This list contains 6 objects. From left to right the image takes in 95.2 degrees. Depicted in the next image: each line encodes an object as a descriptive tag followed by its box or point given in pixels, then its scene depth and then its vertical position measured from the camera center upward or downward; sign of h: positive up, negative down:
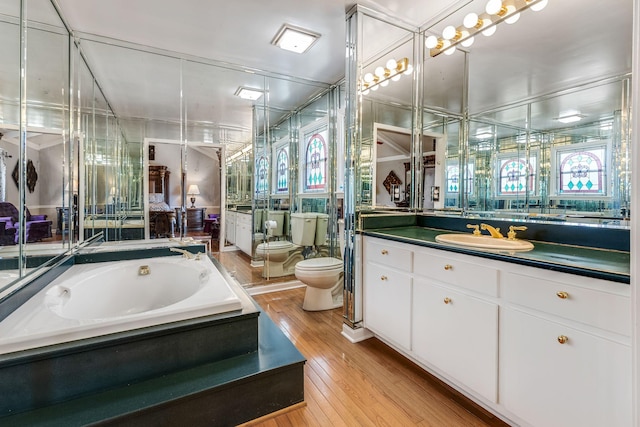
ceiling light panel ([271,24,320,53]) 2.41 +1.49
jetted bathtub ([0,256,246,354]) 1.21 -0.50
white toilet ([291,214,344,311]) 2.68 -0.67
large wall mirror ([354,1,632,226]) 1.41 +0.62
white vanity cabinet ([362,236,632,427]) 1.03 -0.55
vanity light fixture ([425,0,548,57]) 1.86 +1.32
